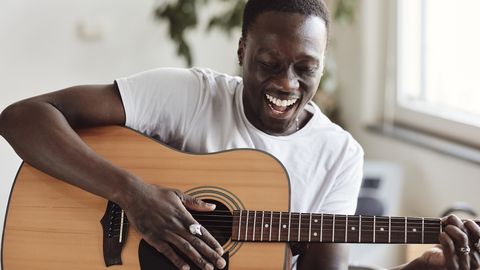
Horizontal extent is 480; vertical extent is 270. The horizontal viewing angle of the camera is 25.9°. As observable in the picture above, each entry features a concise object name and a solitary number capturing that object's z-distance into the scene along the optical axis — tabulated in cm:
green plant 283
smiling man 178
